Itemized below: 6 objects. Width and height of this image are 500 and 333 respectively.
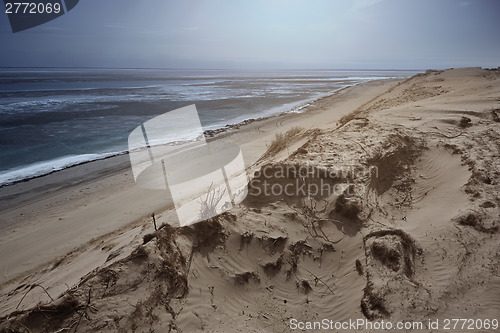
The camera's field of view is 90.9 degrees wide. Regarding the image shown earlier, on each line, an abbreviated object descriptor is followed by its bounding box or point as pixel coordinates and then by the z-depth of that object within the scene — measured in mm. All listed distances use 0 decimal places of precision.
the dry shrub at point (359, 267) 3641
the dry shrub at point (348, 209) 4473
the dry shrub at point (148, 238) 3465
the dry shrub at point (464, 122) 7343
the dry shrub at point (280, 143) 9014
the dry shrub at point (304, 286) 3573
